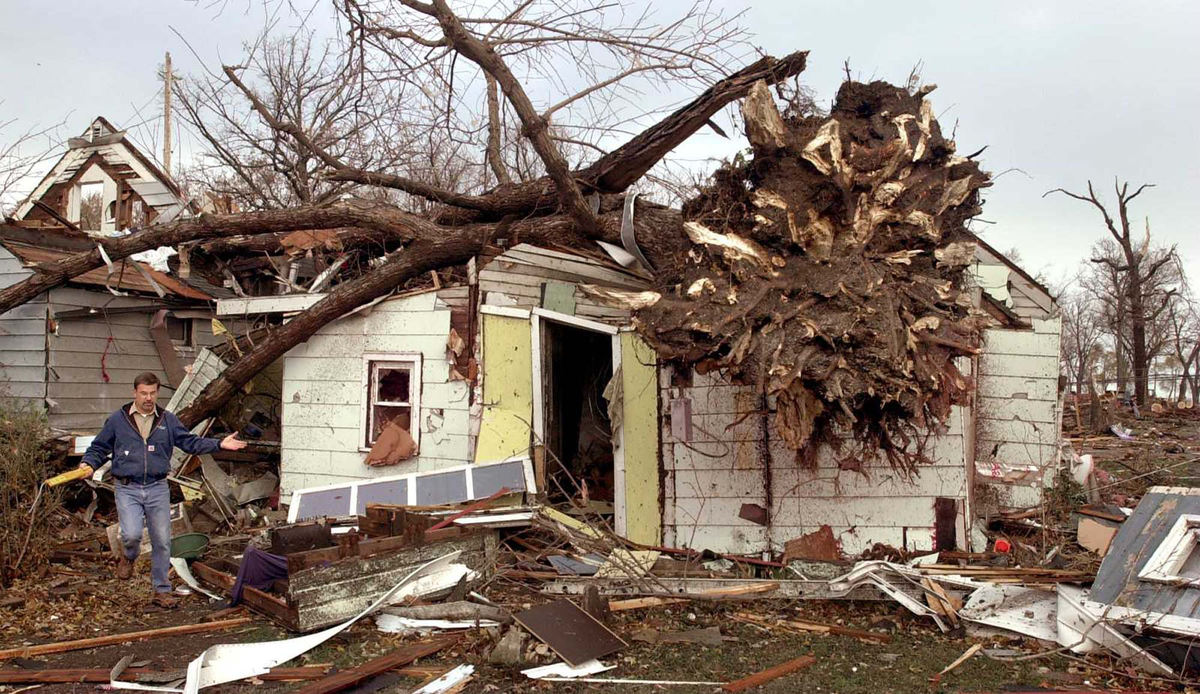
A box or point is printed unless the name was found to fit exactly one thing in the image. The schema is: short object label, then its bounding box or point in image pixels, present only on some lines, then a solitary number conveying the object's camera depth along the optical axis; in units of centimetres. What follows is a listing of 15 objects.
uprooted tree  572
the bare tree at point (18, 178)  878
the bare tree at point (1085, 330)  4078
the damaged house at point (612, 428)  755
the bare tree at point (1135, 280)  2140
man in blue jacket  678
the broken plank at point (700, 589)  627
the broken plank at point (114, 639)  547
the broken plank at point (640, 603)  632
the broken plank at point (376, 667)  471
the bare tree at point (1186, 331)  2833
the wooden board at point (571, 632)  520
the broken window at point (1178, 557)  510
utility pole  2264
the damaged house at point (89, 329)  1095
